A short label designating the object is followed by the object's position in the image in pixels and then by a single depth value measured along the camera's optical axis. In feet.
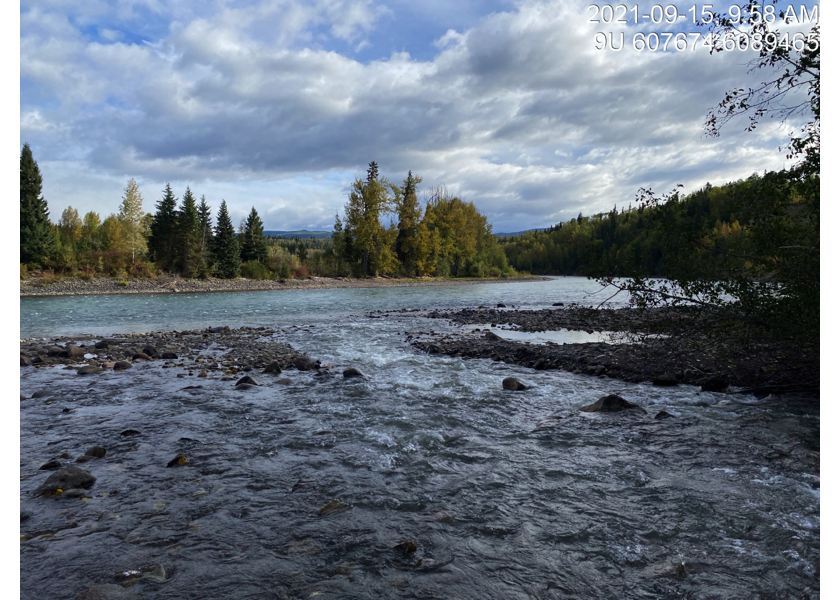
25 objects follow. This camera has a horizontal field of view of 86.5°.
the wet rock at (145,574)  11.89
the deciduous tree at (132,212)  209.47
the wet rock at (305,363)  40.50
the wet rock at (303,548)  13.32
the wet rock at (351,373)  37.26
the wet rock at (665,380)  33.76
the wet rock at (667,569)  12.19
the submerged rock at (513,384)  32.86
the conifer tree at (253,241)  218.38
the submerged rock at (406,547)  13.42
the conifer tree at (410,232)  246.68
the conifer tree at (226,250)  203.31
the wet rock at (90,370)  38.45
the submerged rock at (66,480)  16.79
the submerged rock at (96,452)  20.38
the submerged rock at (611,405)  27.14
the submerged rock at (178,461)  19.67
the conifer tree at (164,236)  200.85
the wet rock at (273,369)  38.67
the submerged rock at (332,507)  15.66
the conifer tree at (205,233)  199.78
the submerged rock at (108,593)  10.96
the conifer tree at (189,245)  195.52
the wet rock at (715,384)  31.71
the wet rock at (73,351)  45.18
